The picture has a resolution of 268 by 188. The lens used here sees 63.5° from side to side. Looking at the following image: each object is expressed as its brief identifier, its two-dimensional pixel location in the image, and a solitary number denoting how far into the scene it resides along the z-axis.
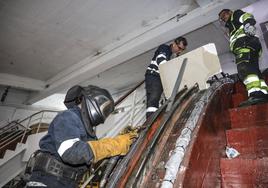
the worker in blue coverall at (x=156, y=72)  4.04
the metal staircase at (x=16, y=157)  6.30
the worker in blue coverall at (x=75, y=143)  1.77
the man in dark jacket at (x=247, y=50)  2.90
